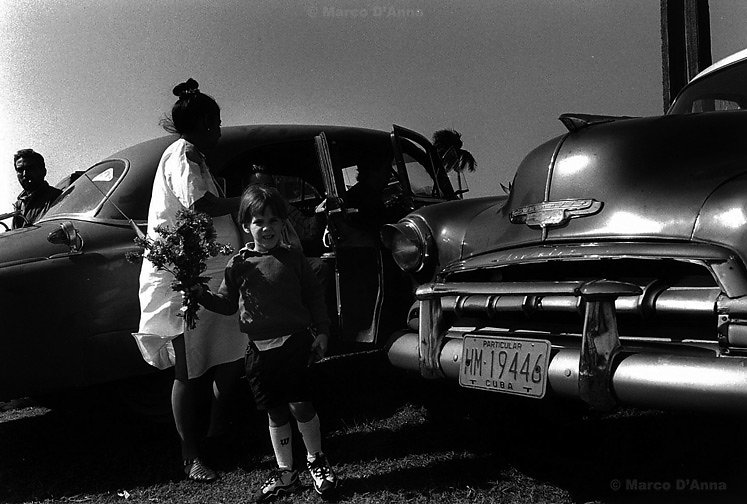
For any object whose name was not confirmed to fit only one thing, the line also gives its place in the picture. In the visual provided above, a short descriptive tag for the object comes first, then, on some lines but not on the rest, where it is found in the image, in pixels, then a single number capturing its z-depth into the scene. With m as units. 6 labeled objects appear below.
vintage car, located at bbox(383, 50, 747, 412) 2.10
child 2.84
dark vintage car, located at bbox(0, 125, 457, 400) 3.40
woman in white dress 3.21
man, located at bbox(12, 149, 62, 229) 5.00
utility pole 5.30
